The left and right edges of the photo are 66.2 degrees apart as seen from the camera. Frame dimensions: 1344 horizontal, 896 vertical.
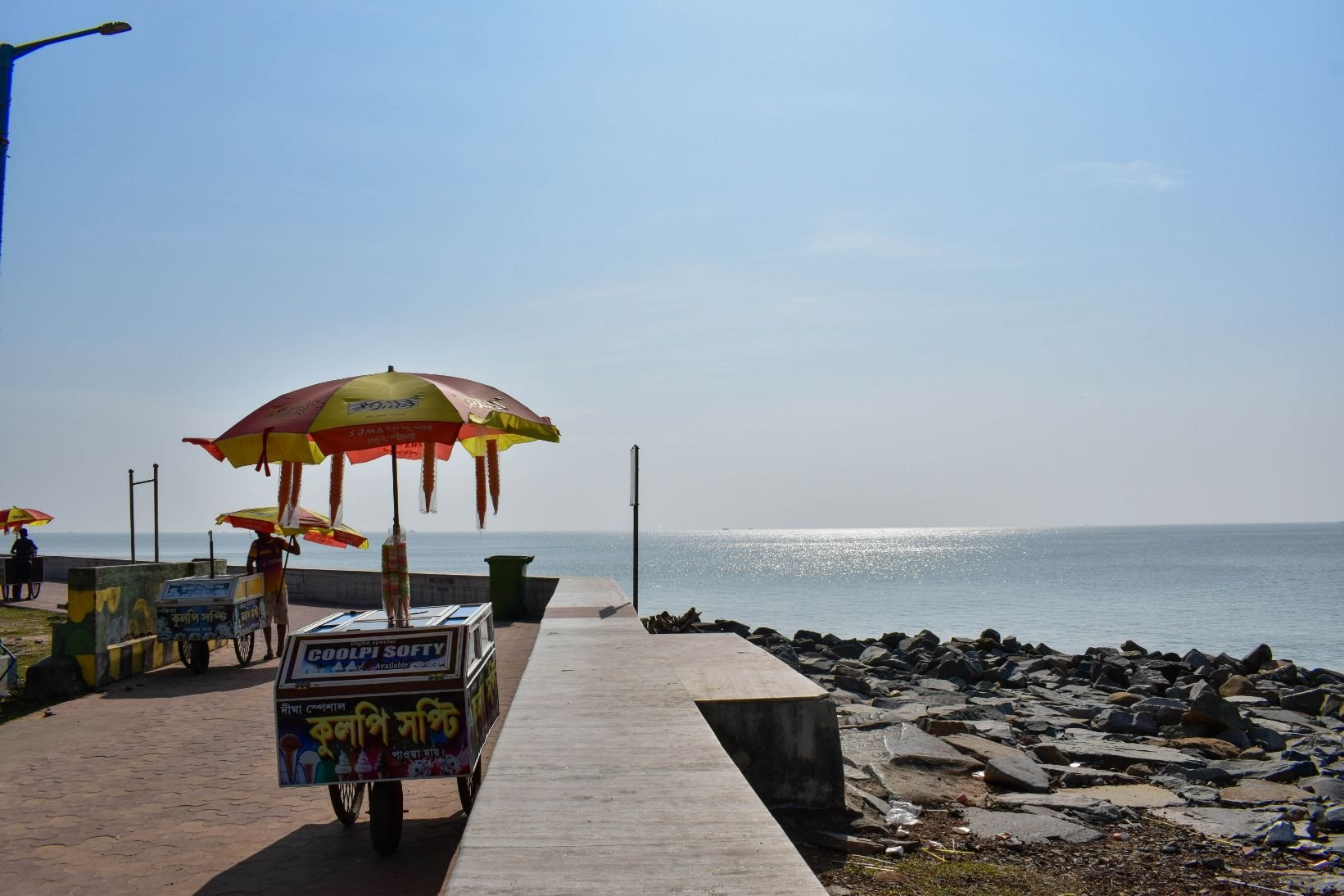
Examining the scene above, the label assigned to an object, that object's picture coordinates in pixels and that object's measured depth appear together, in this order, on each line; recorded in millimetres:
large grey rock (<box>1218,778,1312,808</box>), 9250
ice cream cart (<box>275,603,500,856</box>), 6016
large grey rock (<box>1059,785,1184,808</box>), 8922
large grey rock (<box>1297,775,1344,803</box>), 9484
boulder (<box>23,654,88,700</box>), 11977
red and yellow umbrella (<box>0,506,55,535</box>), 27656
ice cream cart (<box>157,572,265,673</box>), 13336
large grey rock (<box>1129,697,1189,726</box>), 13531
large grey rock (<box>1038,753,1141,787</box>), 9719
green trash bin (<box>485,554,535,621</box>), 18656
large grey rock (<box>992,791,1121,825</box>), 8134
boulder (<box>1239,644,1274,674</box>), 22078
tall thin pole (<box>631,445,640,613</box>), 15930
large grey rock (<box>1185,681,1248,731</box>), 12797
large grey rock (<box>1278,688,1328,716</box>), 16688
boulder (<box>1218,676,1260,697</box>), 17375
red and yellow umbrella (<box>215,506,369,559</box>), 13430
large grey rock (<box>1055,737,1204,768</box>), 10578
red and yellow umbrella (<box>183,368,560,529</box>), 7105
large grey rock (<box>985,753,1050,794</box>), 8867
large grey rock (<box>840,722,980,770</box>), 9287
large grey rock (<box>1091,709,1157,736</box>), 13234
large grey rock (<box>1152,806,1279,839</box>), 7973
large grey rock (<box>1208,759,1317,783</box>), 10430
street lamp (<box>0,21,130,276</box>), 9039
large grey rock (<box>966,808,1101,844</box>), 7340
